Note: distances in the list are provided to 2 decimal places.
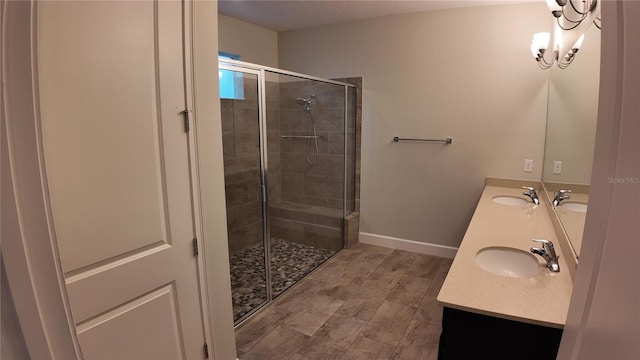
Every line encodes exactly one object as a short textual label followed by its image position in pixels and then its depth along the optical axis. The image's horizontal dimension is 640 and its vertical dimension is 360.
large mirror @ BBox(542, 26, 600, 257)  1.44
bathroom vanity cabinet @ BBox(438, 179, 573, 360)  1.17
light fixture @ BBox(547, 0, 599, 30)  1.61
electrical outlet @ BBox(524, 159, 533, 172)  2.99
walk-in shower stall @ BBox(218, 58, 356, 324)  2.74
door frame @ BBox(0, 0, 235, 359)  0.42
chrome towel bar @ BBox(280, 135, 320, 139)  3.71
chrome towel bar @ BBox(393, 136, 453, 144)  3.28
